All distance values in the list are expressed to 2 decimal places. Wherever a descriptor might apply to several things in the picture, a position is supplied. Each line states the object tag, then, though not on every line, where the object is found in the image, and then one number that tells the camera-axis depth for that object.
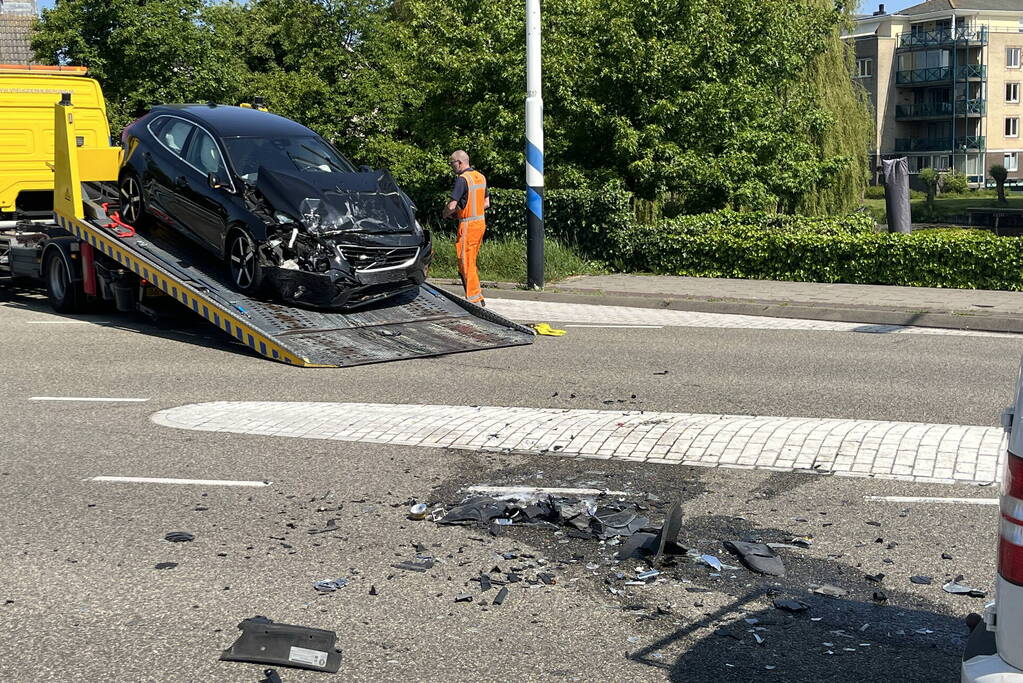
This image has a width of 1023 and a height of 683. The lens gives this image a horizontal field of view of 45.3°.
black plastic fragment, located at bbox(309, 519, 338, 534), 6.24
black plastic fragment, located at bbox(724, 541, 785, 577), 5.51
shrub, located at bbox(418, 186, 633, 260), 19.67
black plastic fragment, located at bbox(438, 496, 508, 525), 6.34
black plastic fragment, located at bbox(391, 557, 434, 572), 5.66
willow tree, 27.75
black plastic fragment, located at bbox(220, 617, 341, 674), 4.64
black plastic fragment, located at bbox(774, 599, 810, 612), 5.05
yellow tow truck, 11.85
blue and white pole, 17.36
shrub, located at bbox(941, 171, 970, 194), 68.06
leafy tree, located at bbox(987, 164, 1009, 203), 55.28
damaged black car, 12.12
